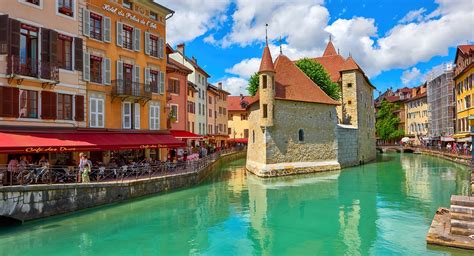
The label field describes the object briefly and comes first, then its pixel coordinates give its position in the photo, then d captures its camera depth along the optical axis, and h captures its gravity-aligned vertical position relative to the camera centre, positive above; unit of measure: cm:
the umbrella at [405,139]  7325 -37
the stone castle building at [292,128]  3123 +97
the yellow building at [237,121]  6969 +353
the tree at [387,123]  7881 +312
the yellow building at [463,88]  4394 +611
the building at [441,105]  5612 +510
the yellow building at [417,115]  7344 +456
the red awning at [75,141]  1563 -1
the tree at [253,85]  4284 +633
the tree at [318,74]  4184 +723
